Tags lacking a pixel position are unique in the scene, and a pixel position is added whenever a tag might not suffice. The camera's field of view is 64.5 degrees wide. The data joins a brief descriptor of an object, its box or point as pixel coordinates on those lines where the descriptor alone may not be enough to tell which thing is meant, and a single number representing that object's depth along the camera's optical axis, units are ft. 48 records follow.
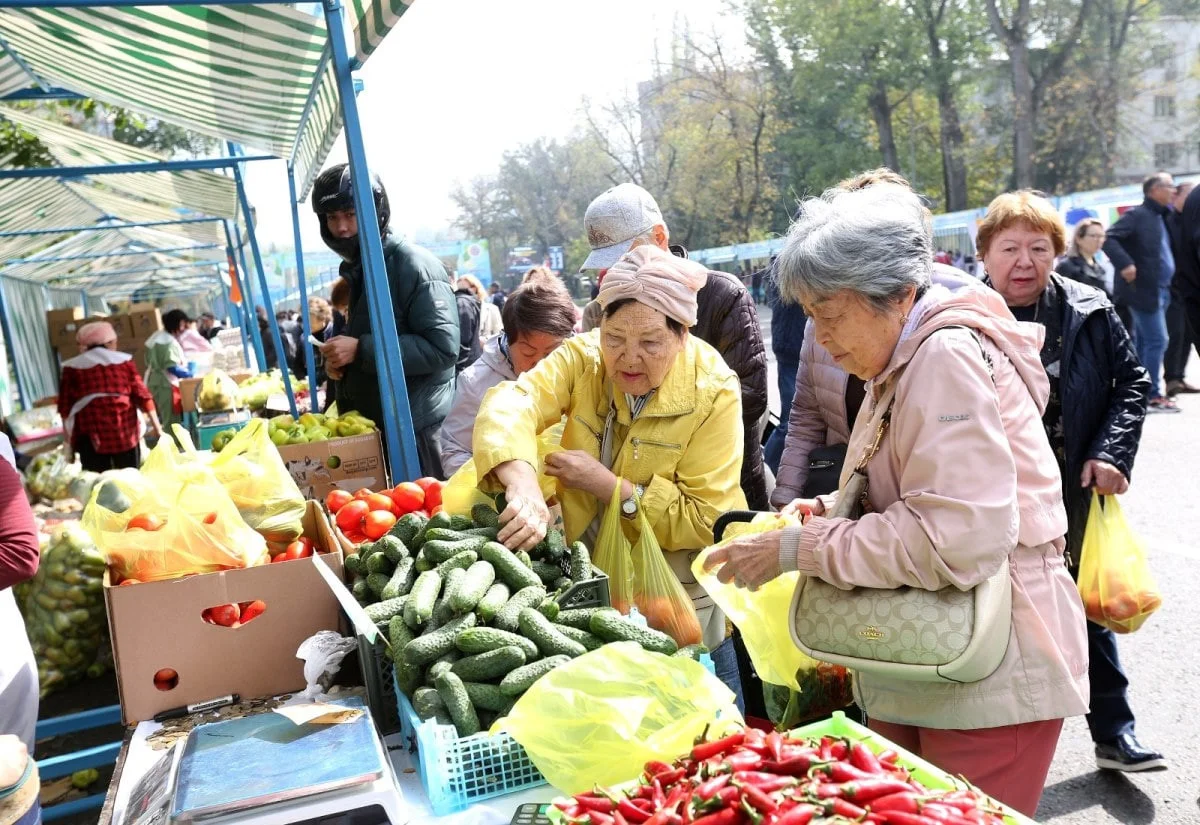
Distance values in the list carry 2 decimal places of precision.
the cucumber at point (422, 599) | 6.80
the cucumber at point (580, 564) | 7.65
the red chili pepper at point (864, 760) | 4.80
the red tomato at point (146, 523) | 8.51
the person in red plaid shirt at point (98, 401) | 30.30
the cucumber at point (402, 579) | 7.48
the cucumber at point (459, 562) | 7.39
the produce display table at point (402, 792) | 5.70
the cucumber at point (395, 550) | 8.07
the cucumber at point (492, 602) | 6.76
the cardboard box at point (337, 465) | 14.40
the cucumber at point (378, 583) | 7.84
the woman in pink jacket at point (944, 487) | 5.81
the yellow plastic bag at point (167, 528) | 8.41
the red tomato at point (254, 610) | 8.12
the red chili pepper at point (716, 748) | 5.08
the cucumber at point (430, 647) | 6.40
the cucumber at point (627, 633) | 6.60
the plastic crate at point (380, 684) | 7.01
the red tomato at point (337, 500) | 11.94
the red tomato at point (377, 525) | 10.40
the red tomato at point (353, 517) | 10.69
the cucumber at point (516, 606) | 6.71
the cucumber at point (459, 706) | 5.96
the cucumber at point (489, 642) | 6.41
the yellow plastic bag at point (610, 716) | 5.47
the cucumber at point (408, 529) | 8.55
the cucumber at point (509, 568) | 7.36
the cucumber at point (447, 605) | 6.82
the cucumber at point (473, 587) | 6.74
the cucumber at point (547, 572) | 7.79
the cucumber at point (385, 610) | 7.14
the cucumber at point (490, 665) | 6.24
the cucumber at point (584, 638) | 6.75
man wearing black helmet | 14.92
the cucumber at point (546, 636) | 6.53
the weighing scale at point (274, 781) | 5.28
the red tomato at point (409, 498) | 11.11
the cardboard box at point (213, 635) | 7.63
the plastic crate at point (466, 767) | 5.75
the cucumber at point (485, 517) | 8.33
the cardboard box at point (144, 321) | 52.70
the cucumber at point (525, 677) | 6.07
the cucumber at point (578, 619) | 6.98
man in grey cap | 12.41
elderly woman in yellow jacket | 8.74
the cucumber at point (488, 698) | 6.13
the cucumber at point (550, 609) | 7.00
